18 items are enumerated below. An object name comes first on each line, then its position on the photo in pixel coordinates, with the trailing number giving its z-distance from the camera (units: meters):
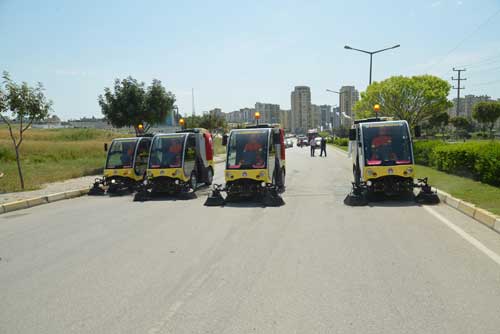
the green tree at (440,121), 73.51
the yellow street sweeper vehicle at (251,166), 12.34
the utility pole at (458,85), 60.82
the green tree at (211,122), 56.03
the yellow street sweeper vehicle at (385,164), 11.64
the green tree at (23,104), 16.47
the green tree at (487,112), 65.25
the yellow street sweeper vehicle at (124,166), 16.16
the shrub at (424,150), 20.58
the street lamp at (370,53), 36.82
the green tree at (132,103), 24.80
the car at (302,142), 65.38
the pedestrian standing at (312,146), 37.17
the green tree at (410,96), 41.66
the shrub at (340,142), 57.80
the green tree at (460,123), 80.39
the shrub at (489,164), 12.32
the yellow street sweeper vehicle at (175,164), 14.35
